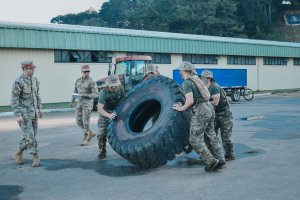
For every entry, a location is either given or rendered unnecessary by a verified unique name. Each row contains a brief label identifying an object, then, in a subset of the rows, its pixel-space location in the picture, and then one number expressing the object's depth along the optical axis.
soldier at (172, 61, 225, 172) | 6.27
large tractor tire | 6.52
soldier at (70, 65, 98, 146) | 9.37
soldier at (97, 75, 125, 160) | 7.62
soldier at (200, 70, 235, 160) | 7.22
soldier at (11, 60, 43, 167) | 7.22
